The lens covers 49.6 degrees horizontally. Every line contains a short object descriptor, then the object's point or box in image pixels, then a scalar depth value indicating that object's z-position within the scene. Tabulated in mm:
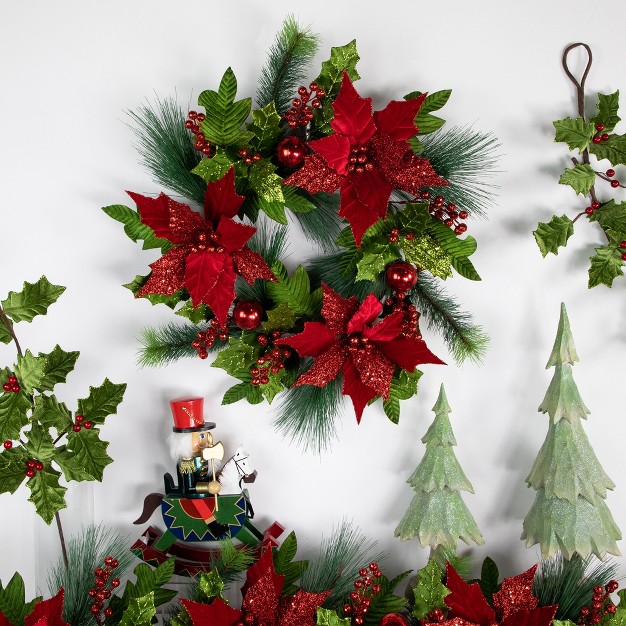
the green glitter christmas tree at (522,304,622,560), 983
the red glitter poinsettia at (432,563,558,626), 929
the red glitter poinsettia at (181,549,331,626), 906
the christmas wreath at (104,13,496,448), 935
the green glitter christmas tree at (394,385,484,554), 1003
